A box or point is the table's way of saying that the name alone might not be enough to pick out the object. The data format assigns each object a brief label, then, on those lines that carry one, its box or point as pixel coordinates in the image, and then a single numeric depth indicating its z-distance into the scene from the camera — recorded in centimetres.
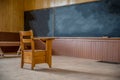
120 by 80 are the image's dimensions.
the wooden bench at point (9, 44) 711
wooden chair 431
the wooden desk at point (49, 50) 460
